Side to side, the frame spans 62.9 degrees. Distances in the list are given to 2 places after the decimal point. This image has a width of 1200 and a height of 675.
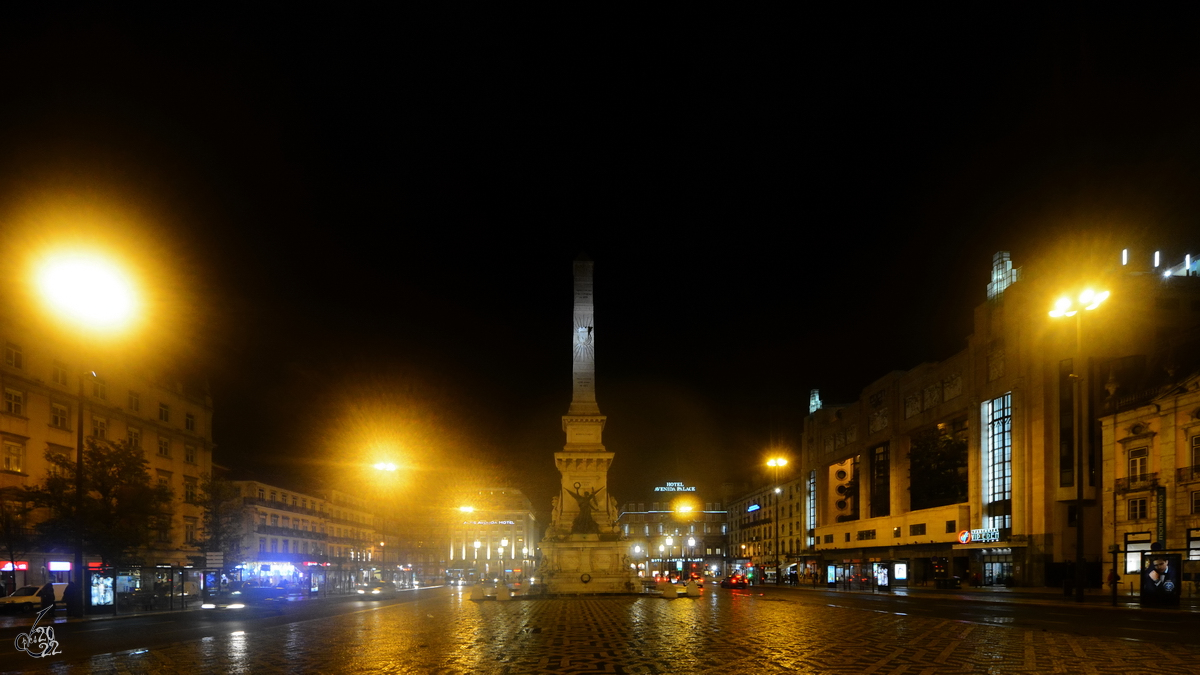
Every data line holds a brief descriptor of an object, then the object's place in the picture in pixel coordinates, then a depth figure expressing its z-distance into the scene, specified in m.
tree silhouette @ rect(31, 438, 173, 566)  45.34
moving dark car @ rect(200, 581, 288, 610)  48.21
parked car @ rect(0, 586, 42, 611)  42.47
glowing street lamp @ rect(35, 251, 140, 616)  30.42
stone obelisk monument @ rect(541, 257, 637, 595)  61.06
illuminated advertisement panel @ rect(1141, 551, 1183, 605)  36.34
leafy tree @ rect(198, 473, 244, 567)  63.75
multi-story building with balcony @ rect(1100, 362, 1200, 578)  47.50
